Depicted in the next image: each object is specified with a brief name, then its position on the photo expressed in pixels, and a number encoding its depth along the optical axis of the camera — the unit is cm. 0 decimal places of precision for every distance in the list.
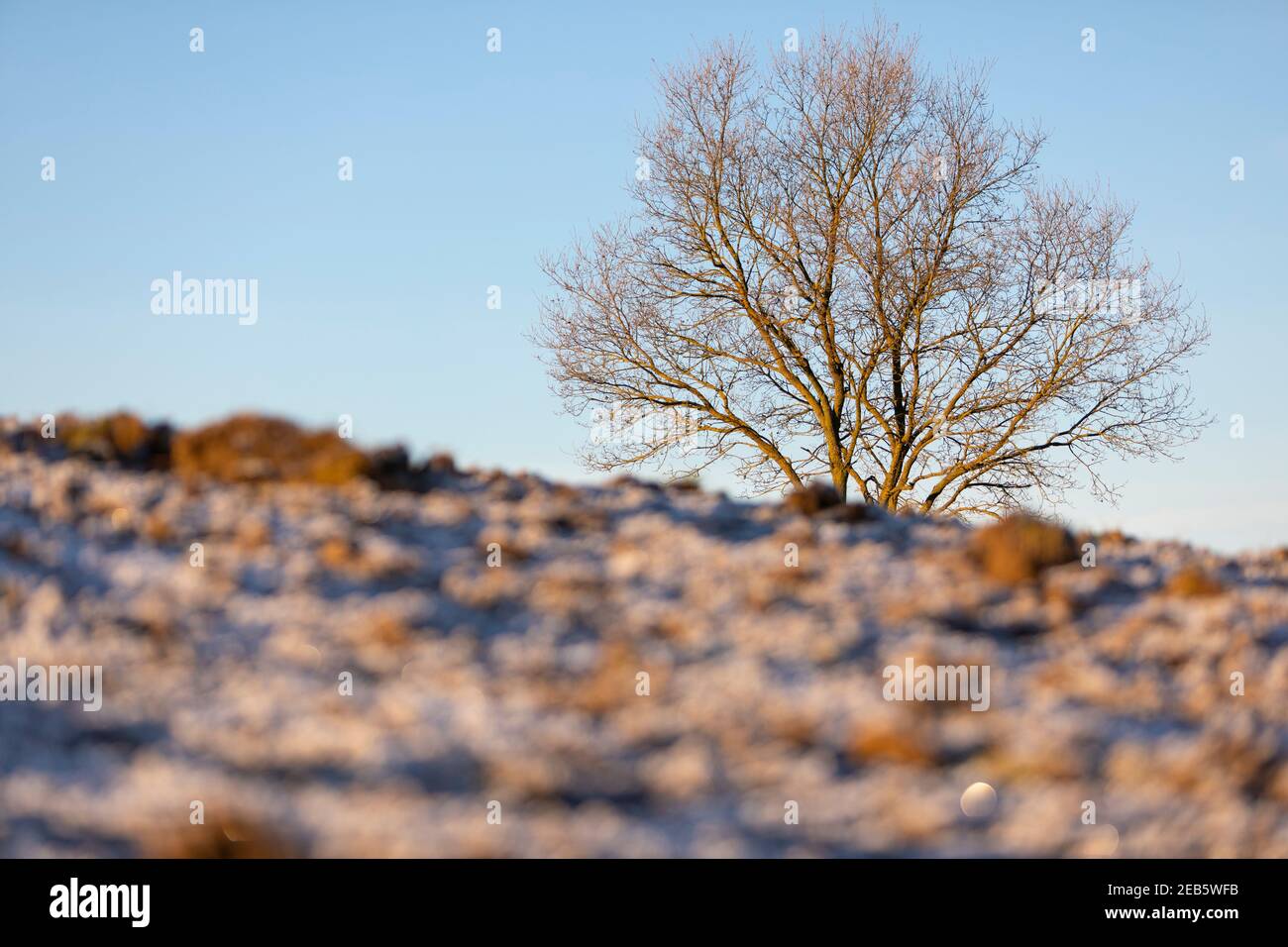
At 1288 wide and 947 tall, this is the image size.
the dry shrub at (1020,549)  873
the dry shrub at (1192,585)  909
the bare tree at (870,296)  2230
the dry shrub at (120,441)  1003
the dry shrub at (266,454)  948
